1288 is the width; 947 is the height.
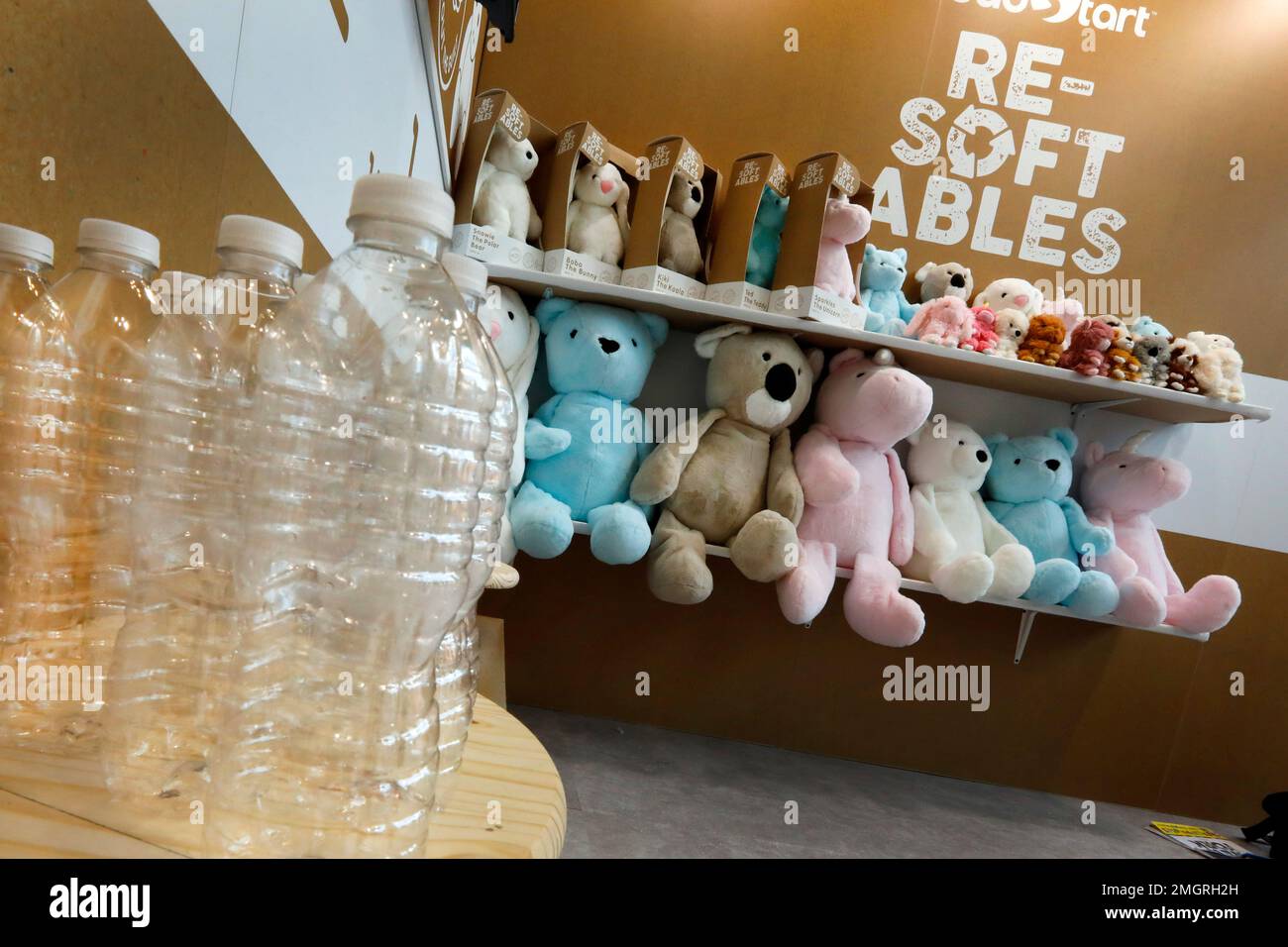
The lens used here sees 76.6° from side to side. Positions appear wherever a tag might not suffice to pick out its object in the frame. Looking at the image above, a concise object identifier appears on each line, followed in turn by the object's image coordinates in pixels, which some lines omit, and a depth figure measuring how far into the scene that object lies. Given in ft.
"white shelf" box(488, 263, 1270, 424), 6.74
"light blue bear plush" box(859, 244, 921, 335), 7.58
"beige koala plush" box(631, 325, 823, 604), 6.62
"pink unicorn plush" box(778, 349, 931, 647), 6.72
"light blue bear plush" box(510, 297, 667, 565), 6.51
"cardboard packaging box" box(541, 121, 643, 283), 6.65
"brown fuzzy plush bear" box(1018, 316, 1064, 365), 7.16
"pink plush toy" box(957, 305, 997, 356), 7.05
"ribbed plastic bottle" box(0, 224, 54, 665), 1.36
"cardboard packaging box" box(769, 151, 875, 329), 6.61
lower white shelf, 6.90
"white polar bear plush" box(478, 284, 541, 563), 6.42
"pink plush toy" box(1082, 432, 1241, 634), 7.23
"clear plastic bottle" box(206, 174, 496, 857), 1.40
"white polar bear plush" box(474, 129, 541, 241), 6.60
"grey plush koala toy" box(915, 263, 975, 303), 7.75
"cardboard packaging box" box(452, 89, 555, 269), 6.43
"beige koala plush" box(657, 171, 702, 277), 7.11
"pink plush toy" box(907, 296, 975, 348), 6.98
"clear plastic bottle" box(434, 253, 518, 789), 1.78
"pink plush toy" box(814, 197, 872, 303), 6.76
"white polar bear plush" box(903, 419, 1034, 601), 6.96
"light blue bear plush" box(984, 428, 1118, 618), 7.51
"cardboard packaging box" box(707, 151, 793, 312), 6.81
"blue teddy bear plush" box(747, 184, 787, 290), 7.10
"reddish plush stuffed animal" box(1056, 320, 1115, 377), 7.01
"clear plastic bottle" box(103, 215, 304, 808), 1.46
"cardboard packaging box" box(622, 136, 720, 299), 6.70
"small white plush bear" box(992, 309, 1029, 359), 7.20
